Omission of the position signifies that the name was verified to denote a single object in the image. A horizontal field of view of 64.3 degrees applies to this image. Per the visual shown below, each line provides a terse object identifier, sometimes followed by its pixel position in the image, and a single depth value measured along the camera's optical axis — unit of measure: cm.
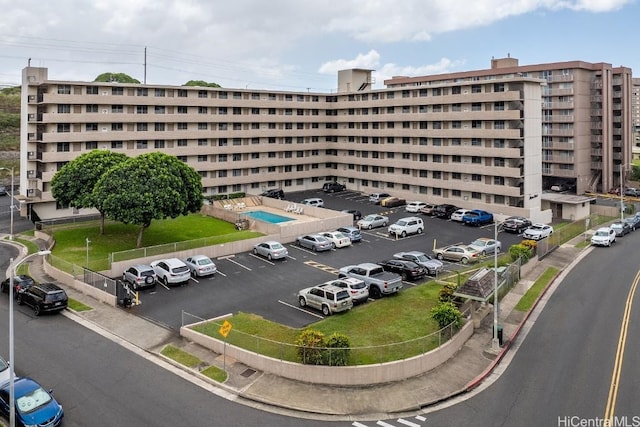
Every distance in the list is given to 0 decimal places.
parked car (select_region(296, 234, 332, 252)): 4722
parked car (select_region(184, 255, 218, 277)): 3906
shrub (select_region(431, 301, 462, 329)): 2739
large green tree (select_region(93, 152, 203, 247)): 4278
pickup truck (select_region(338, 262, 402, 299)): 3397
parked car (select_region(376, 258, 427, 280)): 3809
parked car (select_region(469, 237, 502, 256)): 4497
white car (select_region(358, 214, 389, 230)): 5662
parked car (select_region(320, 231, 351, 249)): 4856
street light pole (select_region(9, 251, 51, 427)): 1769
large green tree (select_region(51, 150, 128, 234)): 4894
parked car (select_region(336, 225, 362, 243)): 5053
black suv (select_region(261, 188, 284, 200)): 7706
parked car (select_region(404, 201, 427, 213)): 6656
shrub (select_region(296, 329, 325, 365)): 2384
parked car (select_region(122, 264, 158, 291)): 3622
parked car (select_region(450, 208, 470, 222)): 6097
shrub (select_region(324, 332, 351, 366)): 2373
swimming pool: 6152
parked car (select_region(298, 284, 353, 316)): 3091
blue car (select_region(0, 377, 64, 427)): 1880
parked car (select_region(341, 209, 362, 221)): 6220
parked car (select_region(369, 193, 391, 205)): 7275
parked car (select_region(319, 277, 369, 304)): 3234
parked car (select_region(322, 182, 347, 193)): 8306
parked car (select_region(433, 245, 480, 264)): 4353
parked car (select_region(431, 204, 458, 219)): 6331
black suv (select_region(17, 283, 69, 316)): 3139
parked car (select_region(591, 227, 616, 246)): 5212
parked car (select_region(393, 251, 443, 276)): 3959
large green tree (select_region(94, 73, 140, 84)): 12229
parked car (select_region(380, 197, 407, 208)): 7112
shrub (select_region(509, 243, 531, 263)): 4197
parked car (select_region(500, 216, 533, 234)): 5656
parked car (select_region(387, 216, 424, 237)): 5328
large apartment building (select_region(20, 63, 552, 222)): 6169
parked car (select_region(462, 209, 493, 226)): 5972
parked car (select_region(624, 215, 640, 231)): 6109
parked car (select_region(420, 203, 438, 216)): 6512
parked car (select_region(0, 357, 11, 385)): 2200
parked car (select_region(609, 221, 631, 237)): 5753
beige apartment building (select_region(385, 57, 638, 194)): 8738
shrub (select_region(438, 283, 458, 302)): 3166
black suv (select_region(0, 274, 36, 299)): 3444
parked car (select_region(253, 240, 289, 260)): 4412
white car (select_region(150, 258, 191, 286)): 3675
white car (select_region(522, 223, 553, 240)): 5269
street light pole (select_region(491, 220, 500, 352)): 2711
